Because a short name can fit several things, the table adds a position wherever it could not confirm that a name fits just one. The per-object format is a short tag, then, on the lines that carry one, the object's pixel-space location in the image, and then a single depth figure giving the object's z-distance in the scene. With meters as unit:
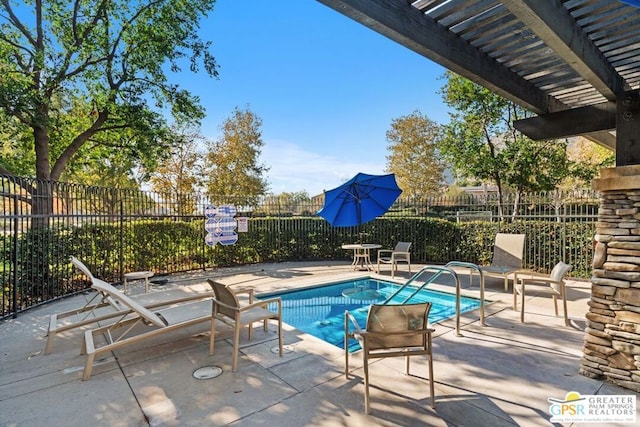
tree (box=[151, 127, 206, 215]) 17.59
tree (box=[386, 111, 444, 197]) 23.70
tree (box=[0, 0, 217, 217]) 8.04
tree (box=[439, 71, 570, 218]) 11.10
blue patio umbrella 8.26
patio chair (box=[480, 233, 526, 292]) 6.55
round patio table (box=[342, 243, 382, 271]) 9.12
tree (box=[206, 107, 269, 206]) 19.41
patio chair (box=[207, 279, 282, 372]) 3.34
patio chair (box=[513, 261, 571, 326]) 4.48
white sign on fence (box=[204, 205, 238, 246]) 9.33
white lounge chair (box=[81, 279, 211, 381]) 3.23
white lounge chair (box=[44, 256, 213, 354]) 3.80
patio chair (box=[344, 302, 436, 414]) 2.61
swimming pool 5.30
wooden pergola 1.98
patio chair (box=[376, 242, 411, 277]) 8.44
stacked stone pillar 2.82
